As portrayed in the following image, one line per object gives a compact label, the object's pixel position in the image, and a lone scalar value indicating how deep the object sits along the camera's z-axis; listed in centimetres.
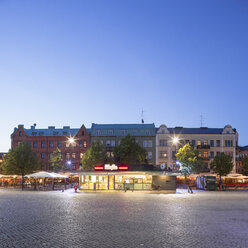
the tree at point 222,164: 6259
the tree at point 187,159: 5706
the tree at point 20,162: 5791
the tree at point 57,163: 6832
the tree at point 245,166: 6921
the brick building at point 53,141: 8144
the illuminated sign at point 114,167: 4644
